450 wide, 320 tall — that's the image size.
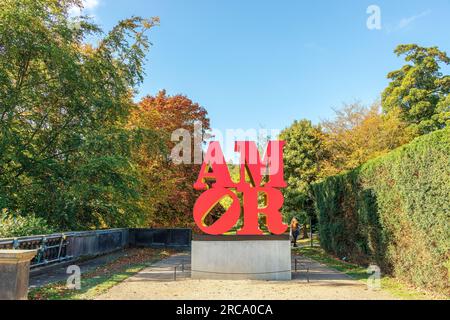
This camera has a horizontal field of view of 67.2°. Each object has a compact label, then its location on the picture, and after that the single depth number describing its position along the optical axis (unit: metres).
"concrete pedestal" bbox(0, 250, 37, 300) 5.70
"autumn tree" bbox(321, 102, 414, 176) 21.42
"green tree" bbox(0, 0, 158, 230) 12.78
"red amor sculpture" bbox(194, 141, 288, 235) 10.41
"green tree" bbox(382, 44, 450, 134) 27.51
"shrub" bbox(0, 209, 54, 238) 9.44
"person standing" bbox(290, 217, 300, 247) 19.94
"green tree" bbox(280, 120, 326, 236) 24.77
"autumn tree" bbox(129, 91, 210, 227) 19.25
